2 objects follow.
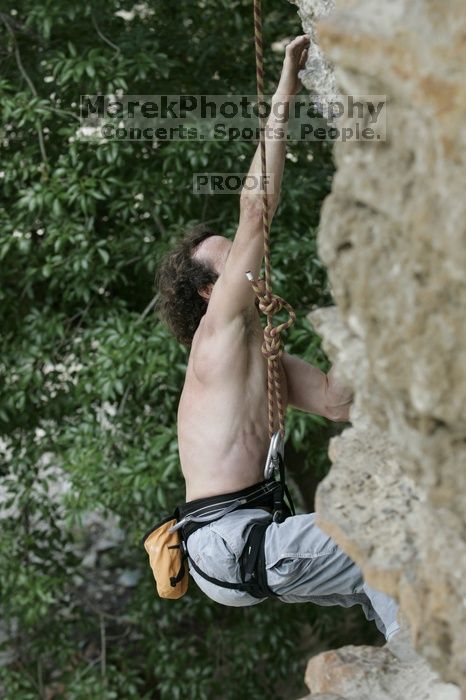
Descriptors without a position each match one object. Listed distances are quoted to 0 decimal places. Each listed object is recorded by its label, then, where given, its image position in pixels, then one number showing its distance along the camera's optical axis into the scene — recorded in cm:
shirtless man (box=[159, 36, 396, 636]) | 498
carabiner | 520
